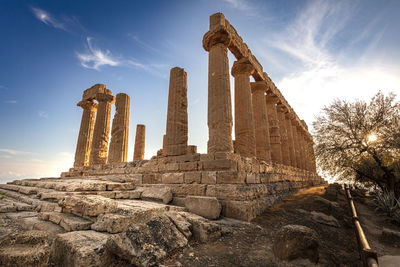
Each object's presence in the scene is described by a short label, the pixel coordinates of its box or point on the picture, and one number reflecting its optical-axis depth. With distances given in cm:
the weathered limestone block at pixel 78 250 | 251
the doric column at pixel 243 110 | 969
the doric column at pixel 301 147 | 1969
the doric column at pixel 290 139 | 1680
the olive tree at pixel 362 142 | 1140
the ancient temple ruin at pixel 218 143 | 637
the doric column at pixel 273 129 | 1393
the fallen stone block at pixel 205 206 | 496
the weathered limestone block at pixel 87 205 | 380
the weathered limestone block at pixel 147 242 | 268
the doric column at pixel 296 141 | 1893
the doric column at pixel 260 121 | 1184
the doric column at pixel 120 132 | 1225
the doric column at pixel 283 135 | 1555
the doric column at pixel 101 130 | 1293
